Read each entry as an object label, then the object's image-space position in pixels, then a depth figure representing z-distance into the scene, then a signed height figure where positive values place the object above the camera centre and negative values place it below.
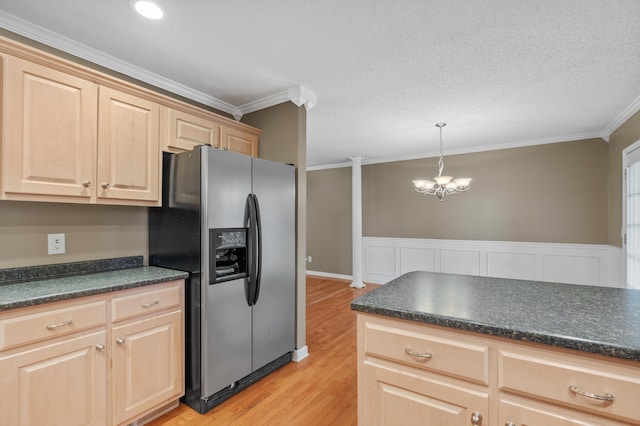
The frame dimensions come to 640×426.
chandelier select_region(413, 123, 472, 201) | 3.44 +0.37
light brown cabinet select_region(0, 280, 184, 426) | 1.36 -0.77
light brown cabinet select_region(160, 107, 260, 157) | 2.21 +0.68
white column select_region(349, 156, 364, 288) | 5.55 -0.12
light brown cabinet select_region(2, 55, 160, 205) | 1.55 +0.43
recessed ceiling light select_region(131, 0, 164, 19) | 1.60 +1.13
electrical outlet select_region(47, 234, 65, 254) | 1.88 -0.20
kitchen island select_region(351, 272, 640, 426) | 0.92 -0.50
